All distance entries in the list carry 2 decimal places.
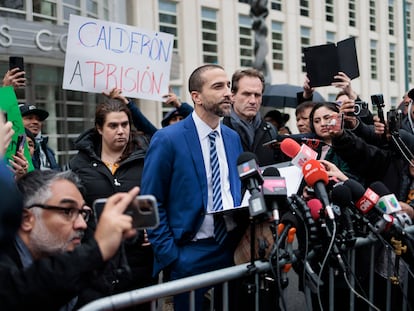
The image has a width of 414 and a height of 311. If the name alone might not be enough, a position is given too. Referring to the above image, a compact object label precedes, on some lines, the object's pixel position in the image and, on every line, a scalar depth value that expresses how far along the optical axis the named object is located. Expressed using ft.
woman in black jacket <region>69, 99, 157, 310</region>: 11.31
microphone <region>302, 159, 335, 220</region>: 7.59
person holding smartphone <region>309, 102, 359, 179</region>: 12.96
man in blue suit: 9.96
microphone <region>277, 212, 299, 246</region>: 7.61
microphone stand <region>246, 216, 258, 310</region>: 7.80
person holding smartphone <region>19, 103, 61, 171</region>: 14.34
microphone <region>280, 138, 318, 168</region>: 8.58
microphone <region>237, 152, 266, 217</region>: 6.88
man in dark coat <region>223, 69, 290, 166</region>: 12.96
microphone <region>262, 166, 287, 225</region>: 7.23
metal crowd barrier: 6.55
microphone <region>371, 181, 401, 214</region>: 8.80
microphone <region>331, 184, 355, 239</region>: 7.89
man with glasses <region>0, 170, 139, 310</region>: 5.11
